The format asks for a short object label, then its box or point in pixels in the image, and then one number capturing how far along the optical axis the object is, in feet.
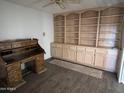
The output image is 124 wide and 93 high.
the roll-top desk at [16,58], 7.46
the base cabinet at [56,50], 14.60
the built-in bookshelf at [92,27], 10.78
